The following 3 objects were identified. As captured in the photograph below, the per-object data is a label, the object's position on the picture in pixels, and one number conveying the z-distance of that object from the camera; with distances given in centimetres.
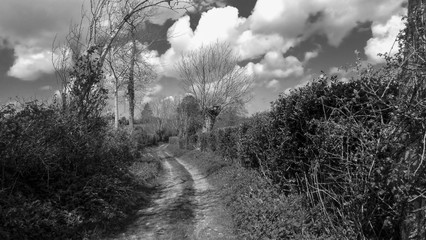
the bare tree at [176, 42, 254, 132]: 3503
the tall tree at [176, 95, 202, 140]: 4222
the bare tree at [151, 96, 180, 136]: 6756
